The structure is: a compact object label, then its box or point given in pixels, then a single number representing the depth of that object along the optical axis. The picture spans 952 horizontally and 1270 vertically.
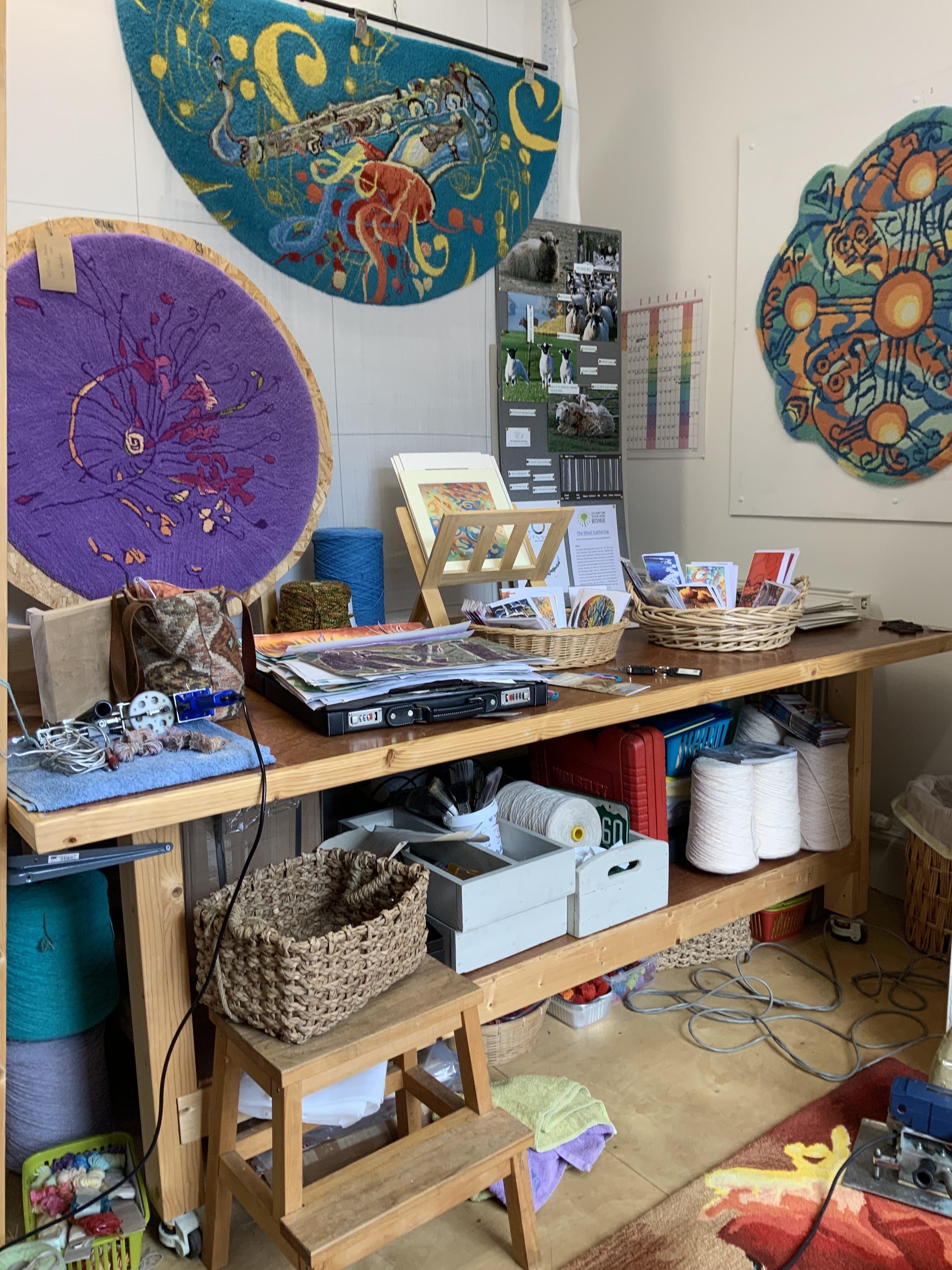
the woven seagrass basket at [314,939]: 1.24
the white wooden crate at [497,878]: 1.59
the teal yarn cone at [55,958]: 1.47
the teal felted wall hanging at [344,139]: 2.10
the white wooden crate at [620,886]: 1.75
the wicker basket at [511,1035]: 1.85
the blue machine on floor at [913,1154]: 1.55
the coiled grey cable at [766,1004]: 1.97
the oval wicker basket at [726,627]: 2.05
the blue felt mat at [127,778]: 1.18
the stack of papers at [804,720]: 2.27
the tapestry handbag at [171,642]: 1.46
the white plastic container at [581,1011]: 2.01
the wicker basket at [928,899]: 2.25
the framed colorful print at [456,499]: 2.20
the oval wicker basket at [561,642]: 1.89
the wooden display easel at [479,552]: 2.06
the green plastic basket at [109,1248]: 1.38
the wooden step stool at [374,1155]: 1.21
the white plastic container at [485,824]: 1.75
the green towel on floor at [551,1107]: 1.65
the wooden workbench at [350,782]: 1.25
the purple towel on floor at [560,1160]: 1.57
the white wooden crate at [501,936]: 1.60
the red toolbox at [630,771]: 1.99
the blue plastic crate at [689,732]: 2.19
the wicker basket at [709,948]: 2.21
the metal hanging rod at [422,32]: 2.29
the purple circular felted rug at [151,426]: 1.77
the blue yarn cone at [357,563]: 2.23
